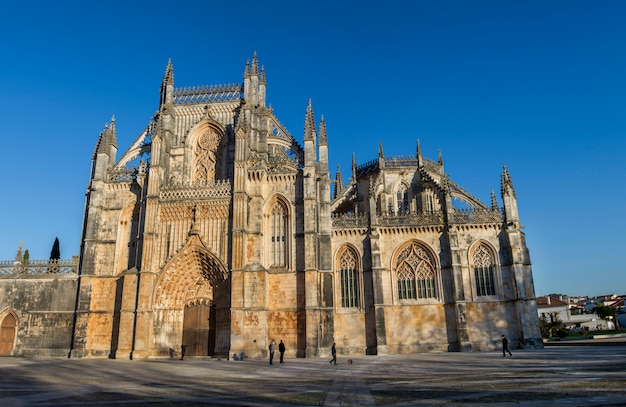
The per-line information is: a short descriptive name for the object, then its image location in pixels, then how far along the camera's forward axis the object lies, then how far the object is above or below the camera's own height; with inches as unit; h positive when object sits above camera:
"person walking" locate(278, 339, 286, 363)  953.1 -56.1
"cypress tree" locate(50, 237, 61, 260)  1494.8 +243.5
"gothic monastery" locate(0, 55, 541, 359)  1152.2 +170.6
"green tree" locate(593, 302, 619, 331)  2507.5 +12.9
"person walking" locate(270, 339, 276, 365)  918.1 -55.5
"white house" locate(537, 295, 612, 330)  2967.5 -1.7
